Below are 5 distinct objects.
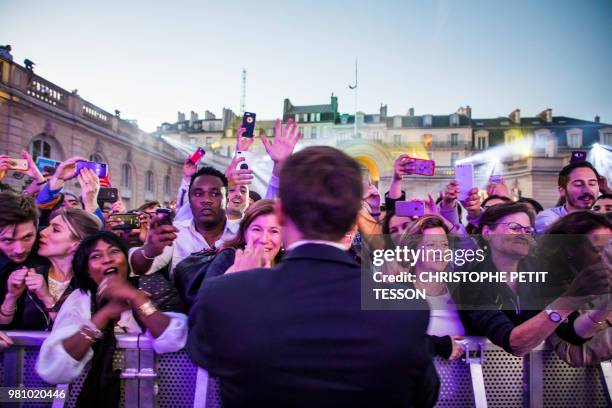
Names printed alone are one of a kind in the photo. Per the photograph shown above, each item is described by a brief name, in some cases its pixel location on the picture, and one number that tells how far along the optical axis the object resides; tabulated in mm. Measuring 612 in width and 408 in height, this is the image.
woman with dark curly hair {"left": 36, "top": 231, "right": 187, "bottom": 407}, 2162
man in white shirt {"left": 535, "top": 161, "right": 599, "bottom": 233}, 4407
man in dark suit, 1392
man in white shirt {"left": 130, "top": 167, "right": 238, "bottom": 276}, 3809
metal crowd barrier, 2412
